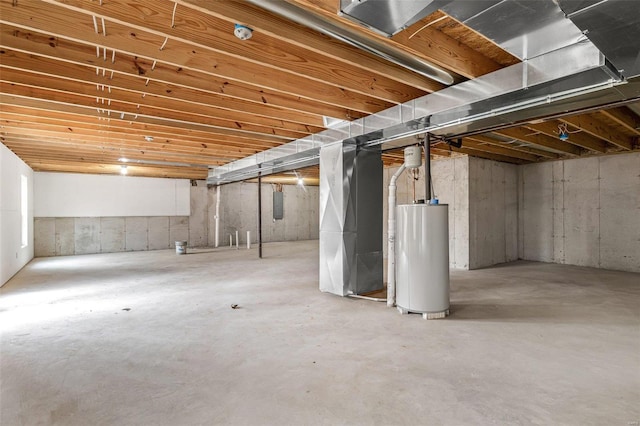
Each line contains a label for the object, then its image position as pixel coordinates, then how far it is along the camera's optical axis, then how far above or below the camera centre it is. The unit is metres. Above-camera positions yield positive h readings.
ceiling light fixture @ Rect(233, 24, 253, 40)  2.05 +1.15
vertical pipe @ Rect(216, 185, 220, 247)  10.34 -0.07
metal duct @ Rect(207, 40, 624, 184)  2.27 +0.94
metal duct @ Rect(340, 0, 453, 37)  1.40 +0.89
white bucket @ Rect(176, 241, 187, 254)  8.63 -0.91
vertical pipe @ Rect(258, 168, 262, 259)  7.96 -0.81
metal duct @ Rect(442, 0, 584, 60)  1.58 +1.03
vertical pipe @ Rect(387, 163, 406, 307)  3.84 -0.39
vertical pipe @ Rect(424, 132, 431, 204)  3.54 +0.48
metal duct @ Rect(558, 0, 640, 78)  1.38 +0.88
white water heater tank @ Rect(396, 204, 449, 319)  3.40 -0.52
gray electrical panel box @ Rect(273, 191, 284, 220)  11.94 +0.28
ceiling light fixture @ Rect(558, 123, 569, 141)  4.21 +1.03
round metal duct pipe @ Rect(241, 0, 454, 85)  1.78 +1.11
